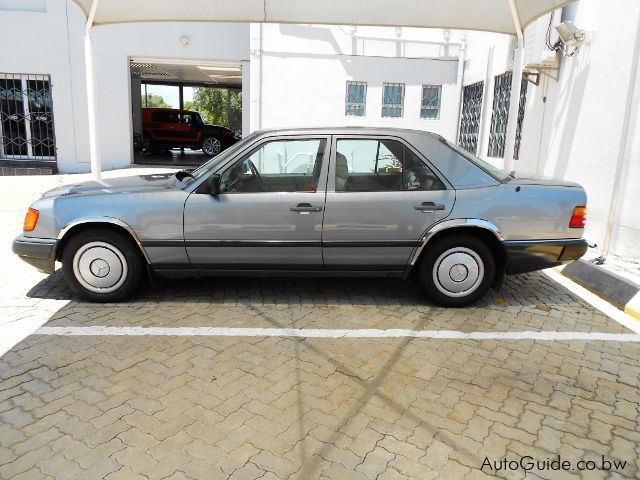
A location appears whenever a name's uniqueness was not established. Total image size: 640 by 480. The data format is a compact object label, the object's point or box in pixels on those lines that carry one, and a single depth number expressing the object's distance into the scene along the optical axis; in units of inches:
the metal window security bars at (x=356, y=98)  539.2
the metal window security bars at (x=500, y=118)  398.2
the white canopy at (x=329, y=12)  247.9
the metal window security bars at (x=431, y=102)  542.9
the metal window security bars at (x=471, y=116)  477.4
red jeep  787.4
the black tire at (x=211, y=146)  791.7
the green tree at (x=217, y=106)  1764.3
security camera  272.8
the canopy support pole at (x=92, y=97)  240.8
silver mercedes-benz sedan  167.9
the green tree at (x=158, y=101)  2691.9
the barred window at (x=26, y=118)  525.7
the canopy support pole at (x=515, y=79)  237.3
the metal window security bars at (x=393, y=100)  546.0
